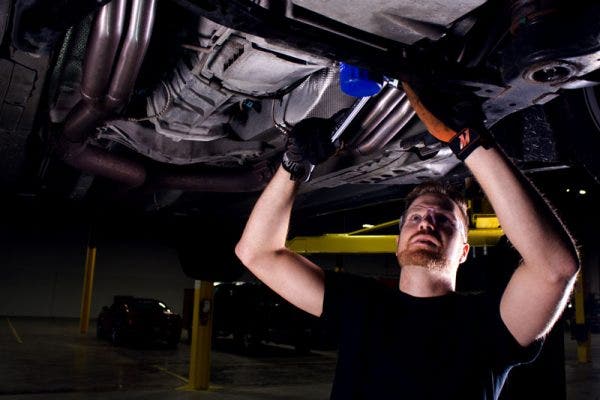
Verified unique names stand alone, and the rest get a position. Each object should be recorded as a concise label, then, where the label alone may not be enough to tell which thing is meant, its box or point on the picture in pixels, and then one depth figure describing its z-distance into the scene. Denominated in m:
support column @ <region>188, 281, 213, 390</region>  6.11
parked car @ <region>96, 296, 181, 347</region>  9.90
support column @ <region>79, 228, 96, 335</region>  12.23
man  1.34
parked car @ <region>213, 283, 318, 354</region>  9.58
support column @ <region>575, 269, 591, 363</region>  9.50
